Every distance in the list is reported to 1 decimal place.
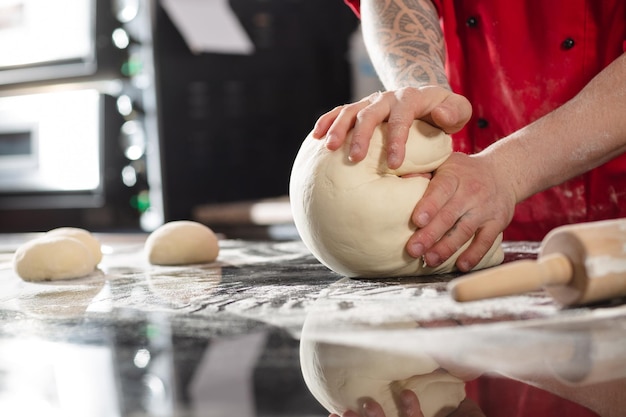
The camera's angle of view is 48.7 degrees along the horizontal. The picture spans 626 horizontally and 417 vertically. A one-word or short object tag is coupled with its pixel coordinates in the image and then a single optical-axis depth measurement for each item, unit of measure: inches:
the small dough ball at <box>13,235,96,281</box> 51.0
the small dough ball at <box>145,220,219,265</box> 55.6
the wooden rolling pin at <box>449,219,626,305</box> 27.6
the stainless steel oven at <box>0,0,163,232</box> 110.0
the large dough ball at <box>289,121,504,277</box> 41.0
